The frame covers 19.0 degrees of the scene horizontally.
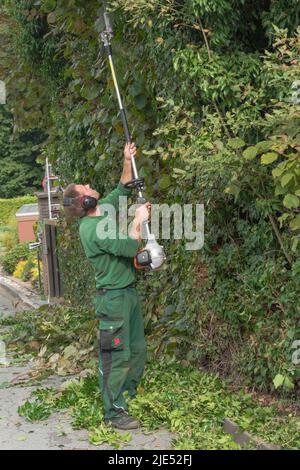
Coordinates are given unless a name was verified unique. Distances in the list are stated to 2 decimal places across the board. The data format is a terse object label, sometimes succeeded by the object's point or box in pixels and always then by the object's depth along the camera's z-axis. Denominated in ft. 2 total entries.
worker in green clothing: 22.99
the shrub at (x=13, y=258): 81.56
